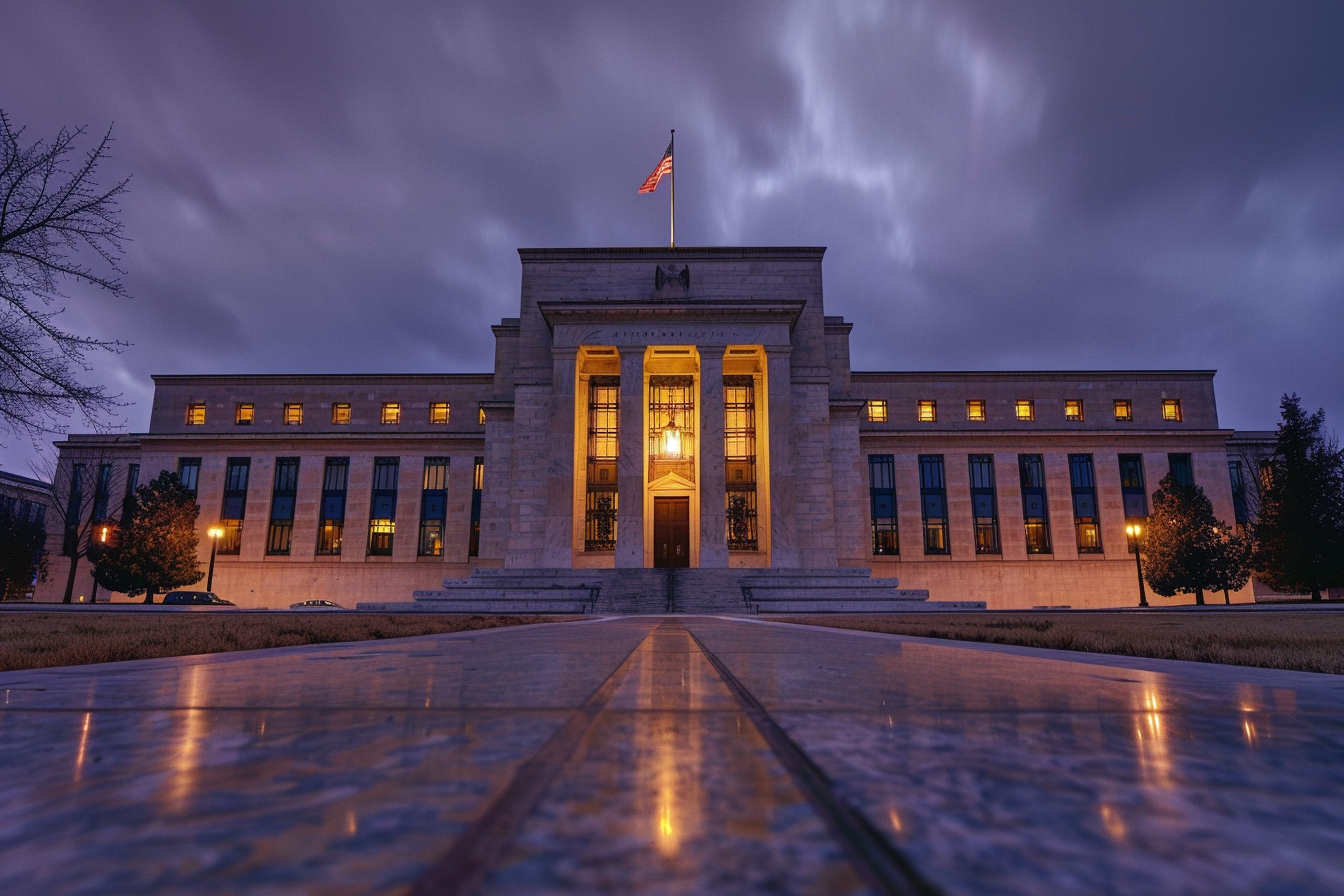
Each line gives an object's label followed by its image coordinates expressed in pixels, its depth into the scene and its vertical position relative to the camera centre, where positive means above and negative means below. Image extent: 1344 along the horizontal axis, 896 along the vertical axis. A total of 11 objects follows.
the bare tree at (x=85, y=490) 44.81 +5.22
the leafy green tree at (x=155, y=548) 37.59 +1.03
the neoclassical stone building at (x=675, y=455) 33.50 +6.86
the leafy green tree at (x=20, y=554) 37.44 +0.71
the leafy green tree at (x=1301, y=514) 35.84 +3.16
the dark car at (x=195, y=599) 34.97 -1.66
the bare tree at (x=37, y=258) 10.87 +5.08
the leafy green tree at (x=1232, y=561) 36.53 +0.61
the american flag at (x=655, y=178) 32.88 +19.15
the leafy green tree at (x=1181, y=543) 36.66 +1.63
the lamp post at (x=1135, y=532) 36.50 +2.15
